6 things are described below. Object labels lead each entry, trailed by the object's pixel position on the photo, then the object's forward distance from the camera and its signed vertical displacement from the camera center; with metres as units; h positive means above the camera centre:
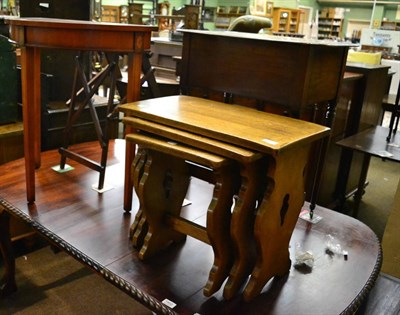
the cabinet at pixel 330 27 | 17.91 +0.63
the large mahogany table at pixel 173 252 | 1.16 -0.68
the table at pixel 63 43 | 1.36 -0.07
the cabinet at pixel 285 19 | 15.16 +0.66
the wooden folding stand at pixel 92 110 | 1.74 -0.37
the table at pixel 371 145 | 2.53 -0.59
